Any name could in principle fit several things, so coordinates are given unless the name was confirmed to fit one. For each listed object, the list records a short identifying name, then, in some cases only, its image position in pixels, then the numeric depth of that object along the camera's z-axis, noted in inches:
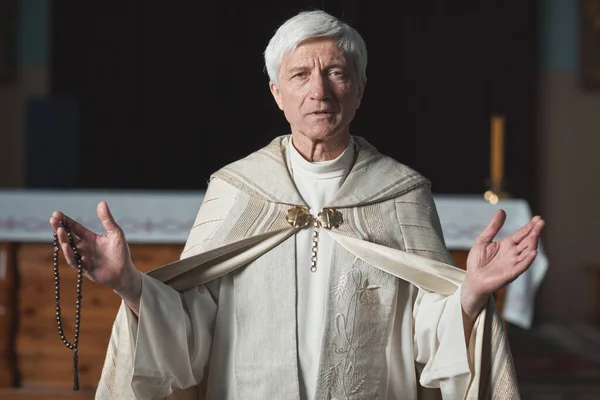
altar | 185.8
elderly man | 102.0
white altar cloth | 187.0
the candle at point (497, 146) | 215.3
